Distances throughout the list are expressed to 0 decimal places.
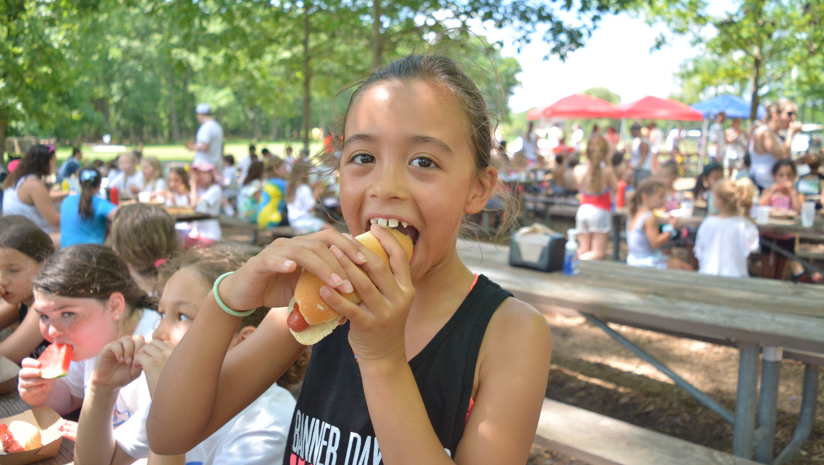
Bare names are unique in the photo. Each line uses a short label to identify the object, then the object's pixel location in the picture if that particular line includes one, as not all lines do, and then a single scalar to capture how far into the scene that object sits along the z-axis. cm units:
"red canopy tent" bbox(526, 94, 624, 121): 1720
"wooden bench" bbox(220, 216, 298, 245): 752
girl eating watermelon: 211
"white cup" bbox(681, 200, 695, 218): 657
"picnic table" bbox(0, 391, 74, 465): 194
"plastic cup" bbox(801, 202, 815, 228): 573
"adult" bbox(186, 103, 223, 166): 912
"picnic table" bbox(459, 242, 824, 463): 256
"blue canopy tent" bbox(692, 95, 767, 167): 1939
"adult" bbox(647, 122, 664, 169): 1903
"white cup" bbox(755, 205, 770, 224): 588
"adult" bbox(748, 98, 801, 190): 740
